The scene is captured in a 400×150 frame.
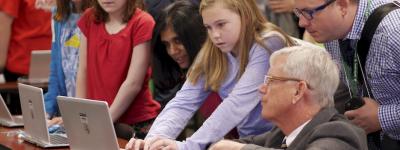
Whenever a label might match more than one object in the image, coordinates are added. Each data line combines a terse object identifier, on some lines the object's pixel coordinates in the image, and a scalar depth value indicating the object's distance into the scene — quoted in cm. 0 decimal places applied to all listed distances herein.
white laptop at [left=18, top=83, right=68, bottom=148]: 425
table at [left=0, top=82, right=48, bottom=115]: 648
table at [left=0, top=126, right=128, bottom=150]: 422
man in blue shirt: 335
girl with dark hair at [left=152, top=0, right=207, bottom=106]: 478
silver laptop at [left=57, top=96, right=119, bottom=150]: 359
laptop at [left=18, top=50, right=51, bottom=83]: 639
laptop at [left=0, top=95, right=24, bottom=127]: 494
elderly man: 311
